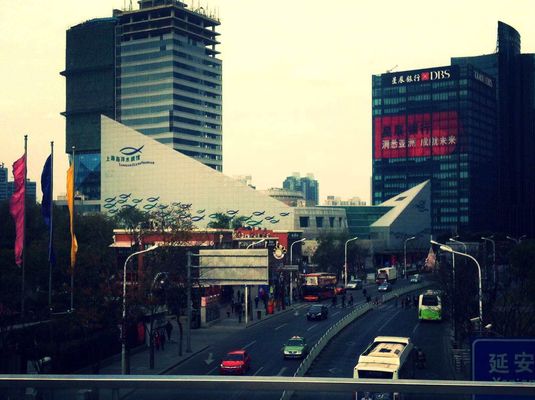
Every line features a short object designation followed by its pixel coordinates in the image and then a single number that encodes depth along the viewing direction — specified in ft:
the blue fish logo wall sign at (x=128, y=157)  586.45
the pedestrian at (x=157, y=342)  189.26
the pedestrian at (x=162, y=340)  189.49
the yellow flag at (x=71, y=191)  140.23
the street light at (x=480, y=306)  141.28
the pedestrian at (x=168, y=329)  200.99
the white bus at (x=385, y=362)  105.91
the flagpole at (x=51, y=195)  135.13
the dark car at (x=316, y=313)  242.37
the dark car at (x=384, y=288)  339.77
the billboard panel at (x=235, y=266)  170.09
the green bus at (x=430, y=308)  240.53
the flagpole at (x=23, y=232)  127.02
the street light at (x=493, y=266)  260.31
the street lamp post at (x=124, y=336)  137.00
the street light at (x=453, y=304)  178.32
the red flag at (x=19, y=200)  130.33
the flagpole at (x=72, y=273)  137.39
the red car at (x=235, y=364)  145.89
